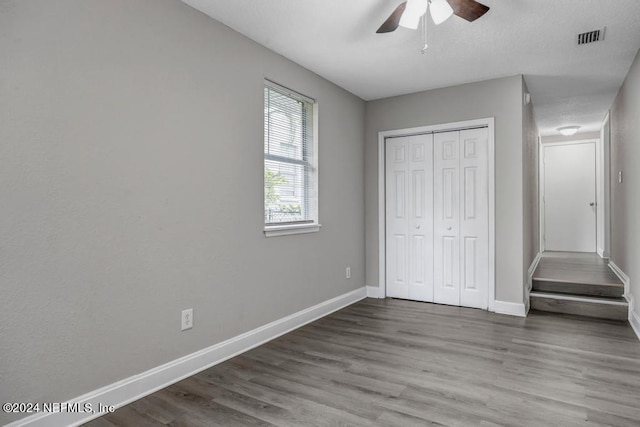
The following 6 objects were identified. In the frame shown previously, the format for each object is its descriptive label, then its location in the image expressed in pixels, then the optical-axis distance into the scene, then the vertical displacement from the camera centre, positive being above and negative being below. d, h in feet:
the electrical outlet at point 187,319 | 8.28 -2.21
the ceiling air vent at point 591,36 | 9.60 +4.71
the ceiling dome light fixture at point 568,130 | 21.17 +4.98
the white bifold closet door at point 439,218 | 13.62 +0.02
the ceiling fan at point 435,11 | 7.47 +4.19
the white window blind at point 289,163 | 10.86 +1.71
